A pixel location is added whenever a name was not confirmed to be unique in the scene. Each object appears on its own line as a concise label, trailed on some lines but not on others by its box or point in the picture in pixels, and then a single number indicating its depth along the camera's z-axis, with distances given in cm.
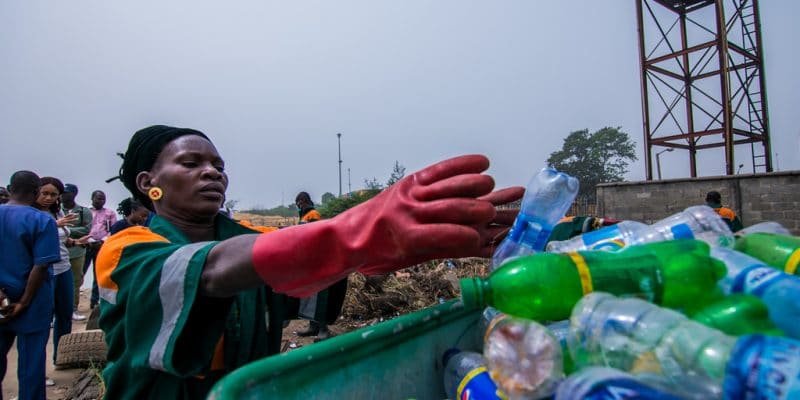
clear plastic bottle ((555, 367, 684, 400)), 64
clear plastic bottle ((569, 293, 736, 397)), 71
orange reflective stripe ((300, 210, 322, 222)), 595
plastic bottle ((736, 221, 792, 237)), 125
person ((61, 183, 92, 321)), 566
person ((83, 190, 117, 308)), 649
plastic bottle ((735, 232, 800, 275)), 100
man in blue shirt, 295
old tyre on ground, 407
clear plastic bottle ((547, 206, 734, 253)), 118
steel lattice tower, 1147
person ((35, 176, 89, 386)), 371
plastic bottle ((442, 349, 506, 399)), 99
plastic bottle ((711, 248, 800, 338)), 79
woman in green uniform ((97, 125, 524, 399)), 89
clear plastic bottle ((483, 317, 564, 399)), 83
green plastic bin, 87
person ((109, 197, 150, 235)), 446
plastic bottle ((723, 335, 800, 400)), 58
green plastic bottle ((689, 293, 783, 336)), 78
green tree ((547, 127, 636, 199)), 3812
